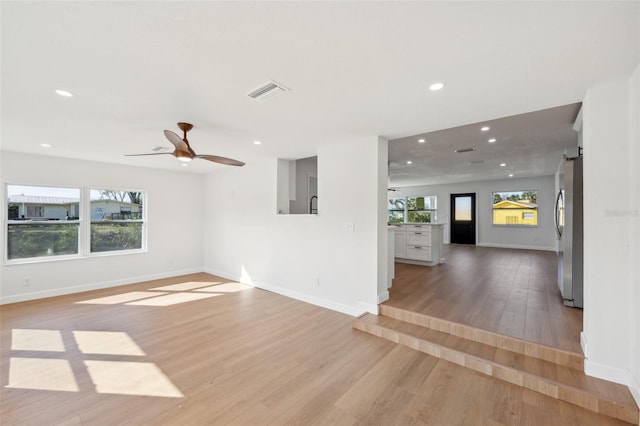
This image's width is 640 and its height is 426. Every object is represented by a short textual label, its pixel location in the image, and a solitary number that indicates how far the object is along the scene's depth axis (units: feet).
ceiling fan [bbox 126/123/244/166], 8.87
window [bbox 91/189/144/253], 17.57
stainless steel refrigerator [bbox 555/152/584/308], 10.44
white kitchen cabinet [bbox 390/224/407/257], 20.66
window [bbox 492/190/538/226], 28.43
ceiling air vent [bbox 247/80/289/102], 7.15
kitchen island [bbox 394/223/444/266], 19.54
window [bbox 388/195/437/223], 35.04
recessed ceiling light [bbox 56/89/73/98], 7.46
